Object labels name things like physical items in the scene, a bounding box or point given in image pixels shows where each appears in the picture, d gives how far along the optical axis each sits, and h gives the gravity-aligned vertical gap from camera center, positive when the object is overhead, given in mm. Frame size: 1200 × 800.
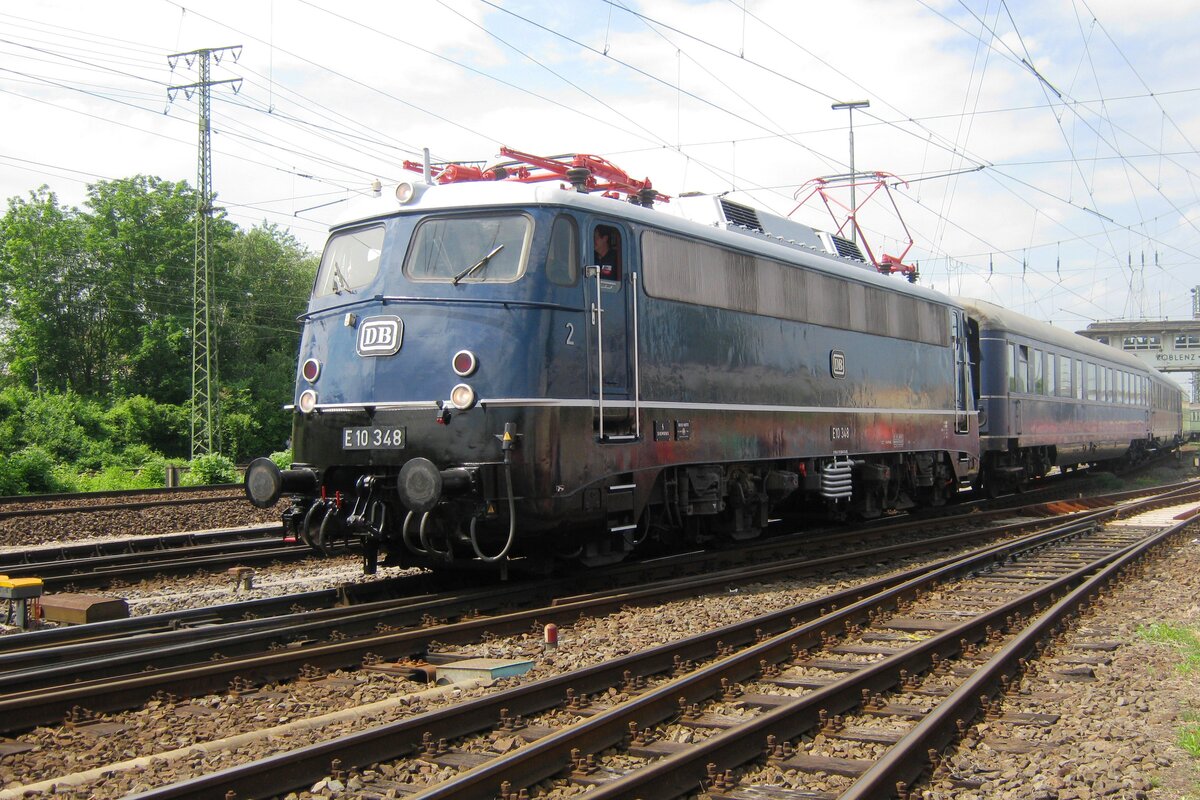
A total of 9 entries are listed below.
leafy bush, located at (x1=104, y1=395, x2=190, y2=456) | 39844 +882
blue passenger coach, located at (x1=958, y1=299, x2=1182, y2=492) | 20328 +836
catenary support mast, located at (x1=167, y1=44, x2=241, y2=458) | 30425 +8730
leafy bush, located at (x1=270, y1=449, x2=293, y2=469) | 24559 -329
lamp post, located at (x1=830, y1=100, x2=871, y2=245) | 26375 +8756
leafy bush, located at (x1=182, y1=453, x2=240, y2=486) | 25547 -654
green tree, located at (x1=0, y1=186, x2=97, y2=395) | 48375 +7220
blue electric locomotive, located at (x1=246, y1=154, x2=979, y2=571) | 8352 +577
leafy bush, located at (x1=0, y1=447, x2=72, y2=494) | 23109 -607
